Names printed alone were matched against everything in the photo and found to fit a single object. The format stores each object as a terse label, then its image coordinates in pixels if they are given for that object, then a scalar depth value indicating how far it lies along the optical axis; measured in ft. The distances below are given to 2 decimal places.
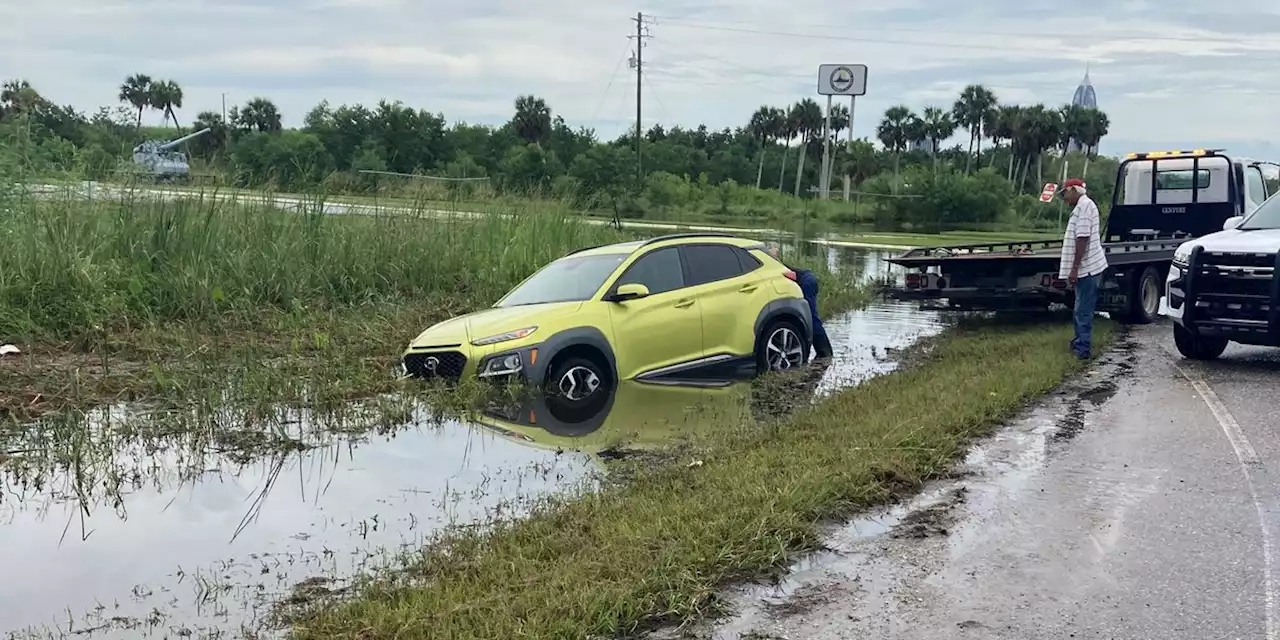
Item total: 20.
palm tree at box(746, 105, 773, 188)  343.46
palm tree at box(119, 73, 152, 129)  182.68
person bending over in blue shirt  42.16
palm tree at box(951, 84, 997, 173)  334.24
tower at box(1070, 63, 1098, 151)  340.18
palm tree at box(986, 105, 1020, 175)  324.06
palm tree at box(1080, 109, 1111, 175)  327.47
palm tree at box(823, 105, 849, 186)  336.70
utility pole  204.95
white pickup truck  36.50
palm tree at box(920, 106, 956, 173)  339.57
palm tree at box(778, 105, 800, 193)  339.16
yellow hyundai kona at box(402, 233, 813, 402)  32.45
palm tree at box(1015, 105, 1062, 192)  309.42
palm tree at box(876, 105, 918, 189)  343.46
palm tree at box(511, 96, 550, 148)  262.67
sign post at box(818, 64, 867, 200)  239.30
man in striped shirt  39.70
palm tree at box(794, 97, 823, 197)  336.90
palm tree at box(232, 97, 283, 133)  190.50
